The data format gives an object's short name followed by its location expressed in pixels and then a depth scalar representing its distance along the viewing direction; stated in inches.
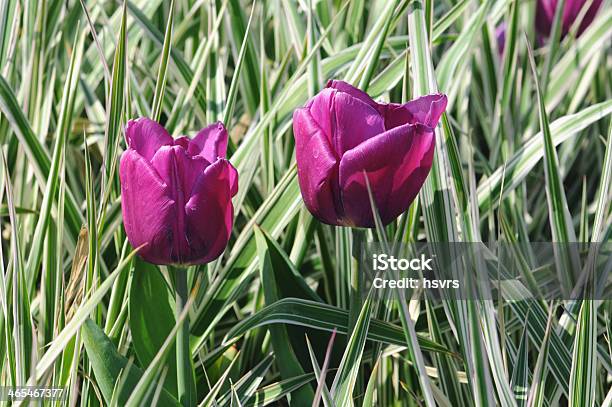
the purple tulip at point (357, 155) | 47.2
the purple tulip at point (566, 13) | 60.1
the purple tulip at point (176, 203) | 47.2
